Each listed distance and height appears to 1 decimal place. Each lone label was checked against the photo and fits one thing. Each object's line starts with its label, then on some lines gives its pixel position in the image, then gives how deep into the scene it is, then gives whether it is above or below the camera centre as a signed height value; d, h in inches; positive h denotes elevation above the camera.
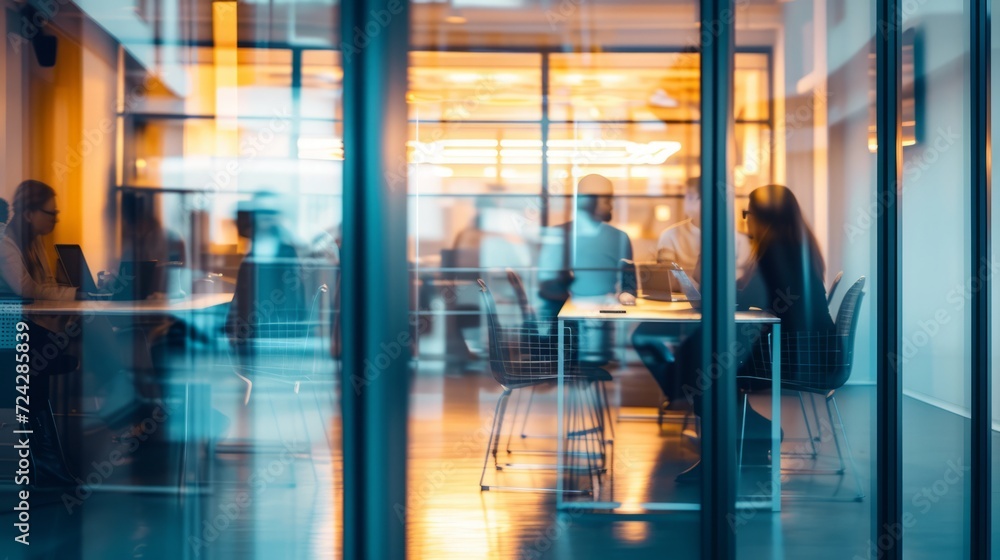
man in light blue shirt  148.0 +3.7
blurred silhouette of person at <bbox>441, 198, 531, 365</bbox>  154.0 +4.1
